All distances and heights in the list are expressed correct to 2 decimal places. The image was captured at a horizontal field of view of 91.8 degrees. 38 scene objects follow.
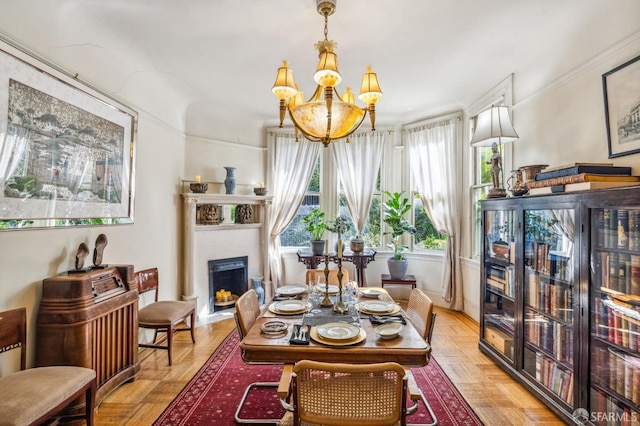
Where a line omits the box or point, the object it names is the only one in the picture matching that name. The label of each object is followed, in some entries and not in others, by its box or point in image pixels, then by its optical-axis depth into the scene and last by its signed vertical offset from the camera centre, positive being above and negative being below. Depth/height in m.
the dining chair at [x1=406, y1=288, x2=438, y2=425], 1.94 -0.66
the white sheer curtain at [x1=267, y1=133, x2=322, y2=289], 4.84 +0.68
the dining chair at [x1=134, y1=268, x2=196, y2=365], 2.81 -0.88
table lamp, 2.76 +0.76
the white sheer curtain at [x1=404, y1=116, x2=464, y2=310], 4.26 +0.50
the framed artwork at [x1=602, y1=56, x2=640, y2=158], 1.88 +0.70
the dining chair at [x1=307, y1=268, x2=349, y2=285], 3.08 -0.56
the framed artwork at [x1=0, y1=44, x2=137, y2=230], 1.82 +0.48
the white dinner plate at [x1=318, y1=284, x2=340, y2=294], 2.43 -0.59
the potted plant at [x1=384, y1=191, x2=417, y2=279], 4.38 -0.10
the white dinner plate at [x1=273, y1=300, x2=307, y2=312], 2.13 -0.61
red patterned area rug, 2.10 -1.34
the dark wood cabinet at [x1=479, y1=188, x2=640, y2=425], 1.70 -0.56
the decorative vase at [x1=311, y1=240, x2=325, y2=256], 4.47 -0.41
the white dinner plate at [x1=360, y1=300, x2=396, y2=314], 2.10 -0.61
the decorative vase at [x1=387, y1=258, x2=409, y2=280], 4.38 -0.70
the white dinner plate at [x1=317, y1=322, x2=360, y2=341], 1.64 -0.62
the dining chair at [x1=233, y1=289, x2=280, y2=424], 1.93 -0.68
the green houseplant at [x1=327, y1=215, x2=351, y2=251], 4.36 -0.10
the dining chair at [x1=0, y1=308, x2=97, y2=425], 1.47 -0.88
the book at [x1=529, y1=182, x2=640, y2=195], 1.85 +0.20
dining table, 1.56 -0.65
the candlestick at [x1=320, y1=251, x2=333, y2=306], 2.19 -0.59
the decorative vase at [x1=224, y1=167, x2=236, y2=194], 4.24 +0.52
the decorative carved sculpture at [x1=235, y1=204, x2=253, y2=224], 4.51 +0.08
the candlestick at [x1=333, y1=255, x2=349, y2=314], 2.04 -0.58
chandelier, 2.00 +0.78
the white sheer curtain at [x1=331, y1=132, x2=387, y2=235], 4.83 +0.79
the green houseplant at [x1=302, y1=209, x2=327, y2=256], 4.48 -0.13
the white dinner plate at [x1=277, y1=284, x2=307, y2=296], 2.53 -0.60
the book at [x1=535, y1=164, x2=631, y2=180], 1.90 +0.30
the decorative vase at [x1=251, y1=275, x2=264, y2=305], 4.48 -0.97
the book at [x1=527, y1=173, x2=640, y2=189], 1.85 +0.24
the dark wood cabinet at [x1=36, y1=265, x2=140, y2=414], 1.99 -0.72
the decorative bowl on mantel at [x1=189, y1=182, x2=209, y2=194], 3.85 +0.40
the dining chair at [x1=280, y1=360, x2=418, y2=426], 1.26 -0.74
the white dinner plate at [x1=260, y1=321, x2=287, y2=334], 1.75 -0.63
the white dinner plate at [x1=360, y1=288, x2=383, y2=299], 2.49 -0.60
